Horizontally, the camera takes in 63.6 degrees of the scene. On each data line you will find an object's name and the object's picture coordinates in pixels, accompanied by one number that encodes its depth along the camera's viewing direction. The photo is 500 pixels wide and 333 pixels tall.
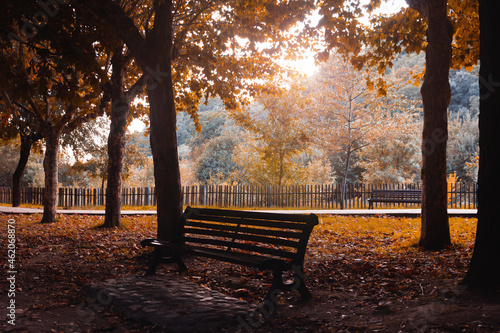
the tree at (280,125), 24.12
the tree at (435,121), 7.29
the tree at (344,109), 24.52
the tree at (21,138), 17.78
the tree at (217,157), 60.50
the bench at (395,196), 19.23
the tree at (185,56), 6.86
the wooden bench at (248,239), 4.61
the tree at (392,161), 36.56
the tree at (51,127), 12.69
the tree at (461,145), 43.88
